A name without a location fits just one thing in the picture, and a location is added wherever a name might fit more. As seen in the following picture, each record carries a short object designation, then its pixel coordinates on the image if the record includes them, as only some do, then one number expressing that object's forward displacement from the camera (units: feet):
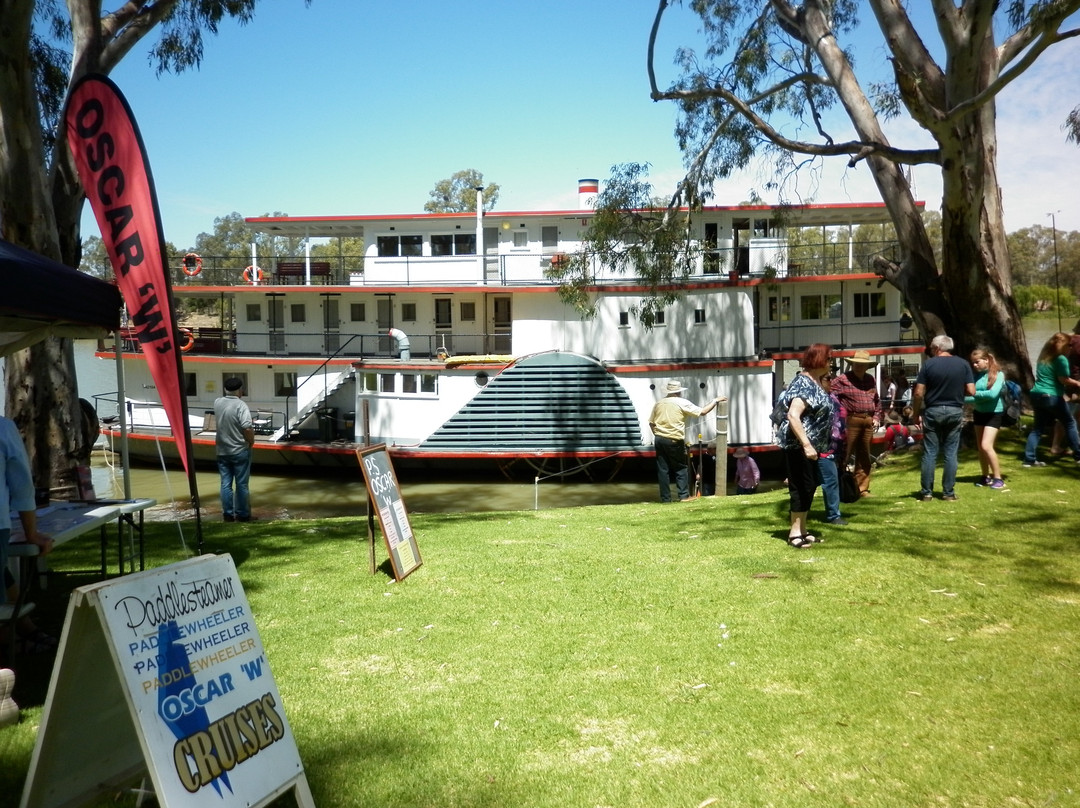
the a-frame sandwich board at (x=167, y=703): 9.67
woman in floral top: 22.22
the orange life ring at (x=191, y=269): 80.12
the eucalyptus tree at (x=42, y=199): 27.43
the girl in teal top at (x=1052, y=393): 32.32
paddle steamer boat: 66.13
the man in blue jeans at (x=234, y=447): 33.37
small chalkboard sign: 22.45
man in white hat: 40.45
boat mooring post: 46.14
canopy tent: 14.73
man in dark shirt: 27.63
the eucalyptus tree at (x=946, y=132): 36.22
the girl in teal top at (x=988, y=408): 29.81
